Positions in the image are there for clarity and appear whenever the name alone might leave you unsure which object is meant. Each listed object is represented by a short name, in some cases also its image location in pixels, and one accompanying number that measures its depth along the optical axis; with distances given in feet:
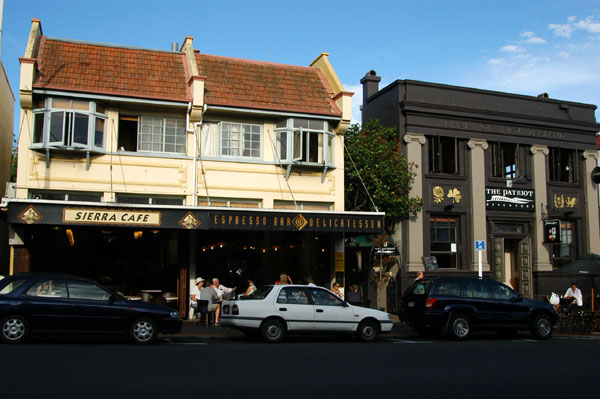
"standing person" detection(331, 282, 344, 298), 66.70
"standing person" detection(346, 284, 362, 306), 62.64
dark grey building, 78.48
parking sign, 67.28
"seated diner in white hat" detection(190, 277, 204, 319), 61.31
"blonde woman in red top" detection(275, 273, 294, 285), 63.22
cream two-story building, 60.44
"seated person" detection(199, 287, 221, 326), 59.93
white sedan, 47.50
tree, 75.10
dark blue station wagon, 52.29
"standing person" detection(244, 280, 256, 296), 59.07
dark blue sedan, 41.19
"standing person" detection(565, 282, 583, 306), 68.80
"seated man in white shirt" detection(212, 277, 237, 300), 61.67
